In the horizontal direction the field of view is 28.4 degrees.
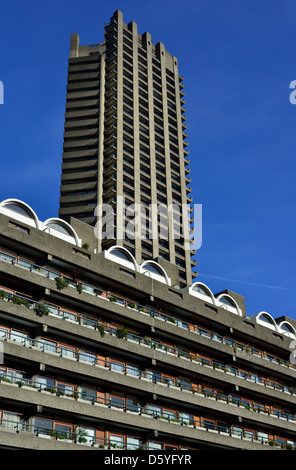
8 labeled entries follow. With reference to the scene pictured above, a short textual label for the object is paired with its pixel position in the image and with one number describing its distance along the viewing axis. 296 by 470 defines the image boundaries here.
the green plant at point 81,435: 39.78
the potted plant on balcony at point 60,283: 43.78
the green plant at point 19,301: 40.70
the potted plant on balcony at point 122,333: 46.66
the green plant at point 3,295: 40.12
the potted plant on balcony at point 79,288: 45.28
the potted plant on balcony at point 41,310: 41.34
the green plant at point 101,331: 44.94
